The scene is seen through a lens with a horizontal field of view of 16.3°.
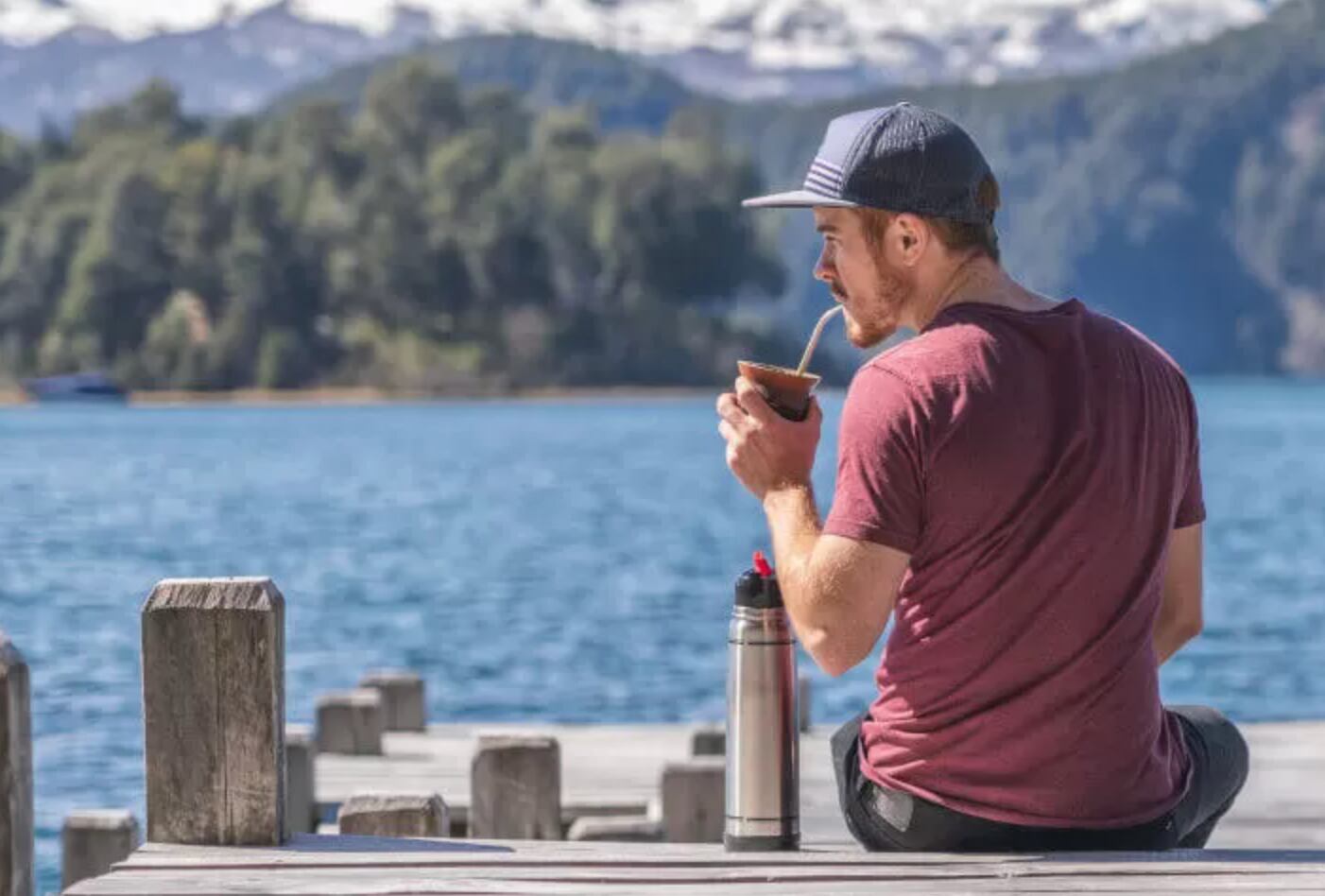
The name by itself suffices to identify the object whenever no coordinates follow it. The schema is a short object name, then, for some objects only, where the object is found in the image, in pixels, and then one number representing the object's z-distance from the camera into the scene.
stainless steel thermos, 7.91
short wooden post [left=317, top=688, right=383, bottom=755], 20.33
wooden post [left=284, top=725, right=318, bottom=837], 17.22
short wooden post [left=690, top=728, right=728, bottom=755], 18.53
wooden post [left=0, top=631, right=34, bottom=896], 8.27
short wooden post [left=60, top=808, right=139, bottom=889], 14.28
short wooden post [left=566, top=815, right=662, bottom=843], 16.12
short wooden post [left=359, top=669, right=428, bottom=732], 22.51
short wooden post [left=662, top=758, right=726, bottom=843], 15.90
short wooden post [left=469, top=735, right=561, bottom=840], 14.62
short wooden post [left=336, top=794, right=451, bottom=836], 10.97
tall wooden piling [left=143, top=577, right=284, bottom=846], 7.54
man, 7.06
